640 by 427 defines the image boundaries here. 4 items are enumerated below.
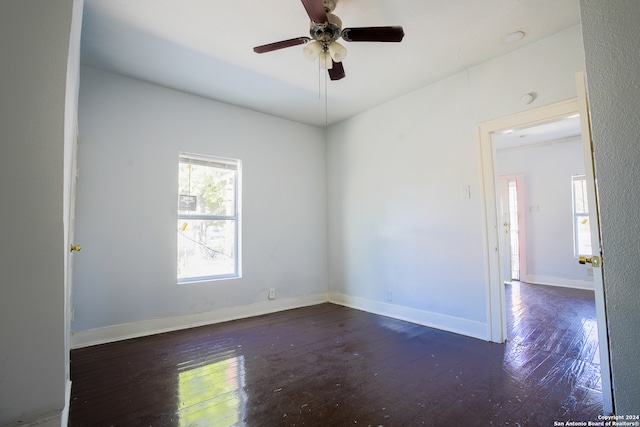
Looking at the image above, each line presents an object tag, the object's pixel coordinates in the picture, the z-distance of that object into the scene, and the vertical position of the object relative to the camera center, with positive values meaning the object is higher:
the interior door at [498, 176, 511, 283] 5.96 -0.02
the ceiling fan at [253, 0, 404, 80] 1.99 +1.36
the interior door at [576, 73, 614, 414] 1.55 -0.14
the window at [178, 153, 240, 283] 3.59 +0.17
